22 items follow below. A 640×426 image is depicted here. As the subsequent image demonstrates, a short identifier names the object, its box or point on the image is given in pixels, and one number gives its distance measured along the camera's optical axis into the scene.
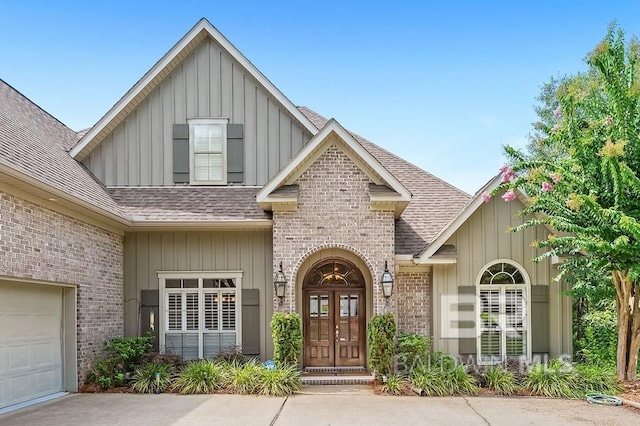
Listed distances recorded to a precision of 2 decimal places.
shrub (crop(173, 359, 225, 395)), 10.43
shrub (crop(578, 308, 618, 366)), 11.91
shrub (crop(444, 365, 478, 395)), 10.38
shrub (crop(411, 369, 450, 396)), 10.33
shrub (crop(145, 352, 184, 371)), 11.22
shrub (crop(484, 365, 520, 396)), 10.38
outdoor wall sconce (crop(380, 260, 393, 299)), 11.22
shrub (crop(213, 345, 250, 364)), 11.59
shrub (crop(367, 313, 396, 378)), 10.79
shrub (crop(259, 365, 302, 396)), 10.23
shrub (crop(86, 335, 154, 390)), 10.82
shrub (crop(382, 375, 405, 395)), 10.32
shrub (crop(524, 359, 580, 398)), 10.21
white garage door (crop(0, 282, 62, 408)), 8.85
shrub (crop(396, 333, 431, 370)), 11.03
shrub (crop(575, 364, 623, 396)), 10.22
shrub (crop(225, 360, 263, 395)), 10.37
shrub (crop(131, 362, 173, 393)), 10.59
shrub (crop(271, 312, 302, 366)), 10.76
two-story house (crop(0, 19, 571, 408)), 11.16
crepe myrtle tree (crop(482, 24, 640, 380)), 9.63
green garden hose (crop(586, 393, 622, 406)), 9.53
